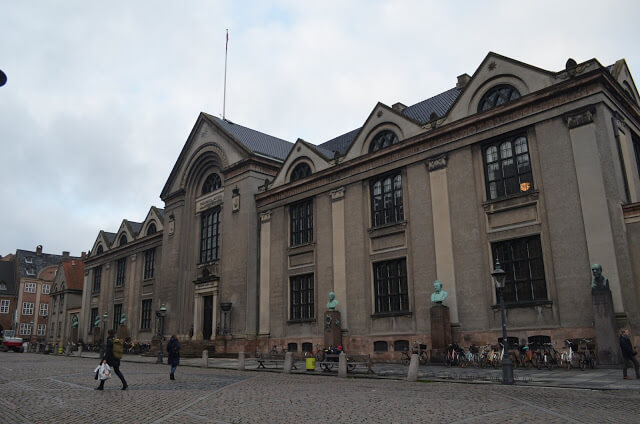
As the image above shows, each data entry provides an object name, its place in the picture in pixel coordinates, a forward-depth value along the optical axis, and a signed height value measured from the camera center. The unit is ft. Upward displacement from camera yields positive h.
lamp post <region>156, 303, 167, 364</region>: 111.79 +6.32
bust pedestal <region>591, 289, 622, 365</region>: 58.90 +0.52
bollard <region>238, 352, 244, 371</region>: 77.07 -3.21
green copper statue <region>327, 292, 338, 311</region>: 91.48 +6.30
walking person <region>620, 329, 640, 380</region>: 49.06 -1.81
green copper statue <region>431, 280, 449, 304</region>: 76.18 +6.05
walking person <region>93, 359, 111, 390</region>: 48.19 -2.50
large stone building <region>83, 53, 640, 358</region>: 66.69 +18.46
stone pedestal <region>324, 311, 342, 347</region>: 90.02 +1.74
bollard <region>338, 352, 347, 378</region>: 62.78 -3.14
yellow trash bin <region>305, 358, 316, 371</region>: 70.64 -3.17
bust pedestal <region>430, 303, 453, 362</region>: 74.23 +0.67
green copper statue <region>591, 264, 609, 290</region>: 61.26 +6.04
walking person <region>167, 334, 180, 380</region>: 61.00 -1.02
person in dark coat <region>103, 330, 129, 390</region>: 50.47 -1.30
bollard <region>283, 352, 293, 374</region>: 70.49 -3.16
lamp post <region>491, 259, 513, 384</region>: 49.82 -2.04
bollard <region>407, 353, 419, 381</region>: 54.68 -3.30
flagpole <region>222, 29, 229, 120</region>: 142.95 +67.55
